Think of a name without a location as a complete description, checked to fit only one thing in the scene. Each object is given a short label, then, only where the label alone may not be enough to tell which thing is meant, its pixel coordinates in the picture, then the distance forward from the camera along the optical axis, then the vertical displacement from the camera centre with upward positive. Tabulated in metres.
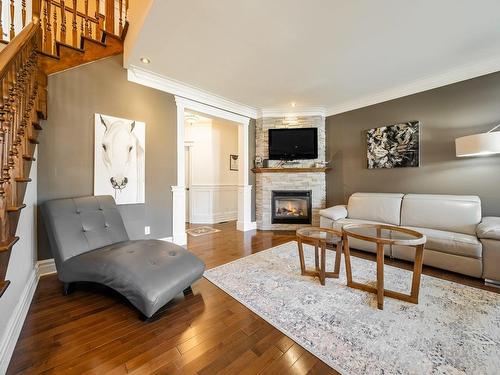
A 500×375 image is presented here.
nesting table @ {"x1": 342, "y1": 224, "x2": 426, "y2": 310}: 1.71 -0.50
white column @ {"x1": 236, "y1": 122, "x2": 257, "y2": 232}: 4.48 +0.04
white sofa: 2.14 -0.48
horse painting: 2.63 +0.42
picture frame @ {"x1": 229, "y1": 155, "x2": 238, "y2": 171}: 5.74 +0.75
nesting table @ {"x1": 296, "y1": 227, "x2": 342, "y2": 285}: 2.04 -0.54
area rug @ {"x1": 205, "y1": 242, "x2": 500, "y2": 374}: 1.21 -1.00
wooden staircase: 1.12 +0.88
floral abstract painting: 3.30 +0.74
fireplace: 4.41 -0.39
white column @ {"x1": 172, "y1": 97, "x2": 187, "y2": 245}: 3.34 -0.10
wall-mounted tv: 4.33 +0.97
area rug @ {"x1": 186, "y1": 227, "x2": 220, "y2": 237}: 4.12 -0.90
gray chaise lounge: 1.54 -0.59
